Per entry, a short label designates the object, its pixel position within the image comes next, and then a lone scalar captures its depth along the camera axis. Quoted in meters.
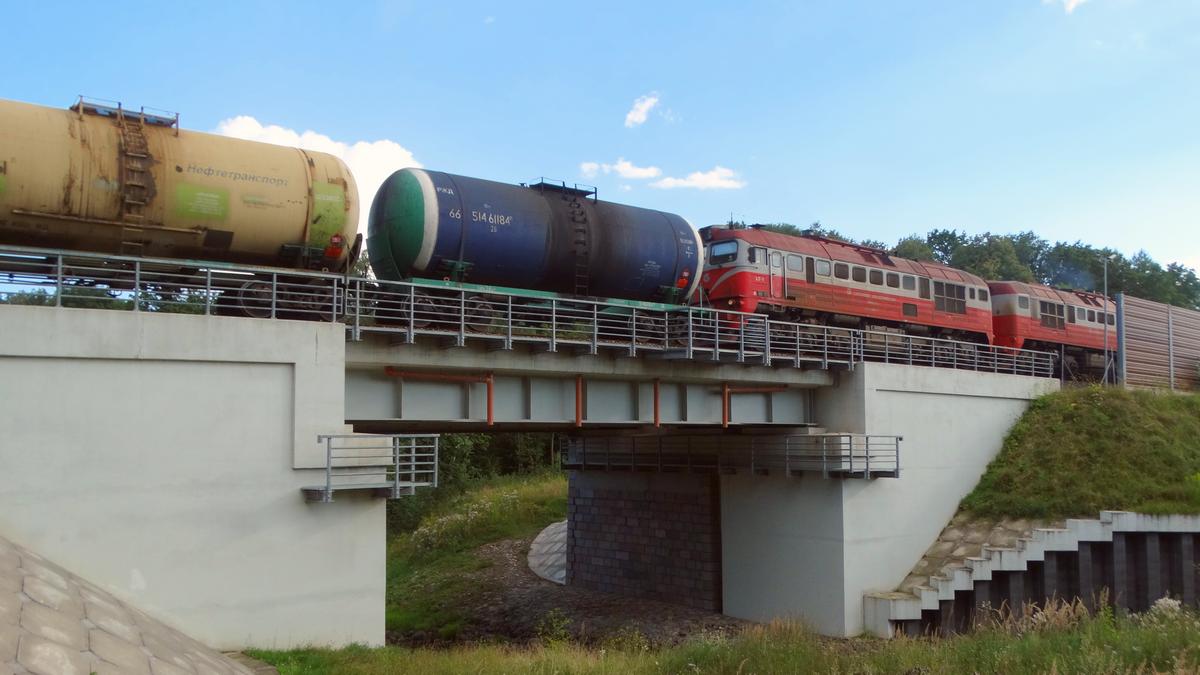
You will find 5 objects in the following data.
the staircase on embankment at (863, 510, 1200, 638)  21.98
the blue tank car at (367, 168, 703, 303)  18.53
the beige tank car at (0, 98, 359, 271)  14.12
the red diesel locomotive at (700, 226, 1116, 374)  25.56
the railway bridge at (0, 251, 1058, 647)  13.23
